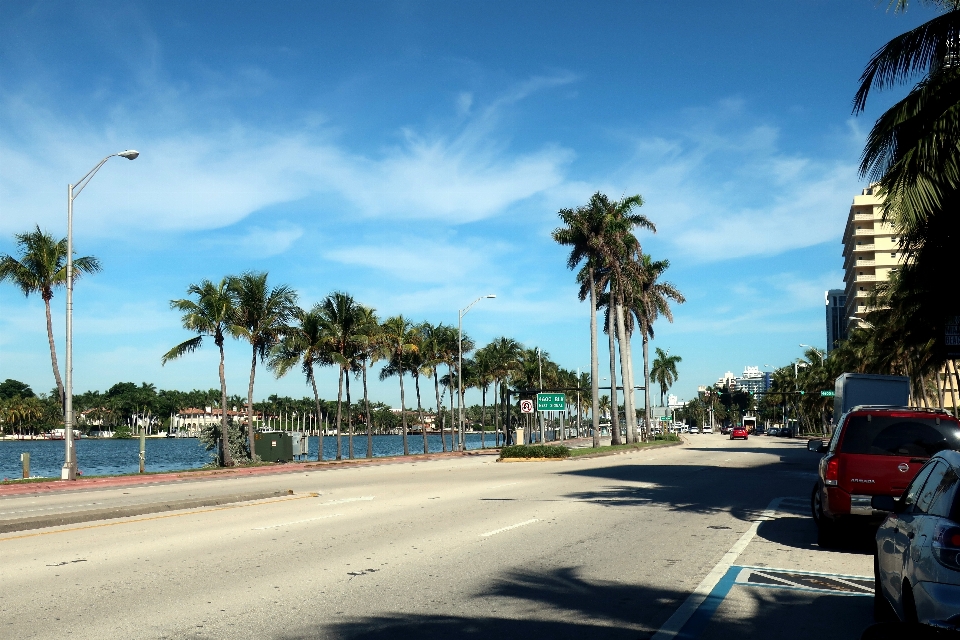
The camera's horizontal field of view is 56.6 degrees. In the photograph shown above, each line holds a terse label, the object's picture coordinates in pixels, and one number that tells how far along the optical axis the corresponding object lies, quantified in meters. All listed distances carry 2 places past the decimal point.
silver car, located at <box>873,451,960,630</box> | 5.39
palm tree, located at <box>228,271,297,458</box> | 44.44
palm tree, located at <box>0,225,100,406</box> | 39.81
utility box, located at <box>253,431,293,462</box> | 61.00
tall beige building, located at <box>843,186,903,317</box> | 109.06
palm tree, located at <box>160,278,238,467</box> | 41.34
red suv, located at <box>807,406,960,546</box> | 11.87
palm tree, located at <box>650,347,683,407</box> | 133.12
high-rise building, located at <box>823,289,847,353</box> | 182.66
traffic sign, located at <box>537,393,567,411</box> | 57.06
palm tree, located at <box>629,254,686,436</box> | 73.69
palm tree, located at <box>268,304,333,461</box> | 51.53
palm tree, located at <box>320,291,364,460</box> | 54.12
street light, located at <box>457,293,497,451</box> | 57.55
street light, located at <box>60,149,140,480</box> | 29.02
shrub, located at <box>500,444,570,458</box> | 46.22
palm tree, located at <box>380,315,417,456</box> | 62.42
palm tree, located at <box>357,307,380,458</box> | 55.44
